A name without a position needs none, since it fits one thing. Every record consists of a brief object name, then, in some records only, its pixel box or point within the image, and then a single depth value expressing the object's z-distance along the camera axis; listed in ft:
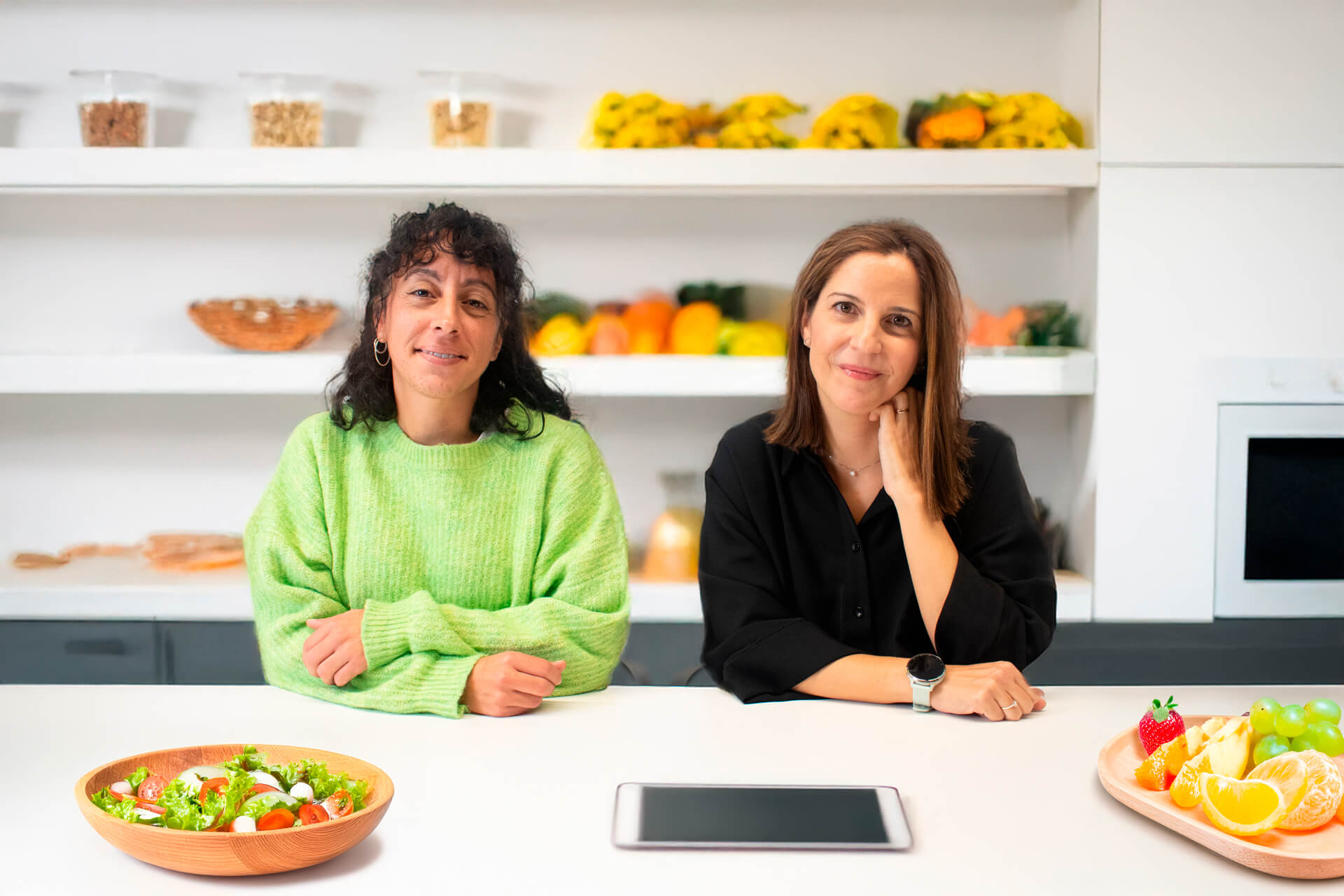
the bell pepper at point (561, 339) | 8.39
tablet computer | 2.99
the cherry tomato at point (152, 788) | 3.02
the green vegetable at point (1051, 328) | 8.43
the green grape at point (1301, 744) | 3.27
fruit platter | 2.85
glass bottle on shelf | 8.56
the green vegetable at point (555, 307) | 8.60
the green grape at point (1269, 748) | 3.21
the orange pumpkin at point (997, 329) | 8.46
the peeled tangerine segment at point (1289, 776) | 2.90
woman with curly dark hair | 4.61
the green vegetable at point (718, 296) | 8.75
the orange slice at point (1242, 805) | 2.86
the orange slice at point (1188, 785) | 3.06
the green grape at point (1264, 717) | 3.31
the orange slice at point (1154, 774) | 3.22
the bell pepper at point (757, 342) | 8.34
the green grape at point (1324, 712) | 3.45
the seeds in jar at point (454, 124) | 8.18
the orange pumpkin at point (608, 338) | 8.46
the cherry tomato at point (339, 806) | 2.87
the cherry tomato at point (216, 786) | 2.85
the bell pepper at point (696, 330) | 8.48
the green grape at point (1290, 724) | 3.28
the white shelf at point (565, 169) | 7.92
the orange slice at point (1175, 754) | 3.23
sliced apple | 3.18
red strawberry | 3.47
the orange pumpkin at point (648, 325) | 8.54
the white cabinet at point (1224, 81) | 7.71
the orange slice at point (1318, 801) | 2.90
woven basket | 8.36
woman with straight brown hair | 4.67
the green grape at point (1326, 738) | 3.36
